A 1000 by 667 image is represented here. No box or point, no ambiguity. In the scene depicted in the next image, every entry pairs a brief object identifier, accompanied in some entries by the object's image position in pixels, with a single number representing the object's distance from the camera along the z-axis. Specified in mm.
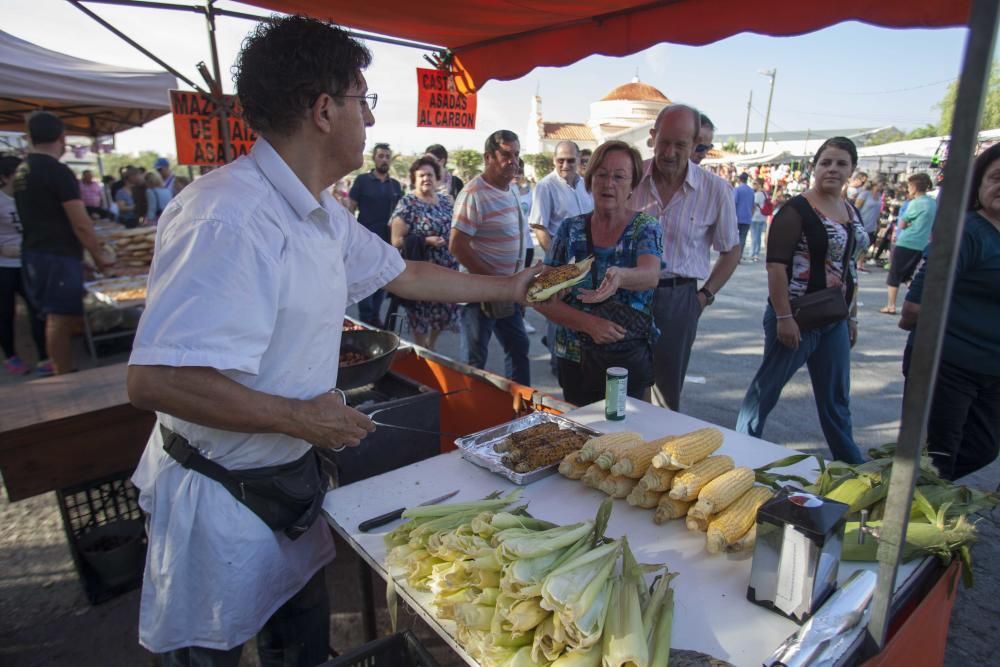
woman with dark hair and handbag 3498
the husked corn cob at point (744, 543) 1672
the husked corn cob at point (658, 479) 1878
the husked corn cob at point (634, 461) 1949
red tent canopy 2666
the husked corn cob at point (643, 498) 1912
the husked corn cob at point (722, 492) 1745
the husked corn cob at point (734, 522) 1659
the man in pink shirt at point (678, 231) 3814
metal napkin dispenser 1369
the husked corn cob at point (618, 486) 1977
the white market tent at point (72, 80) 5363
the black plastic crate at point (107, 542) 2871
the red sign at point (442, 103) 5262
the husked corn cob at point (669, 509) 1845
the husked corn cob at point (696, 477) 1809
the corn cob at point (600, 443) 2059
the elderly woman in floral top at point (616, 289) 2834
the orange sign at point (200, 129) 4180
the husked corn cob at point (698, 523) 1752
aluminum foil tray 2119
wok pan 2420
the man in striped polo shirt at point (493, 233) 4613
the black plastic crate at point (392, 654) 1600
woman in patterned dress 5598
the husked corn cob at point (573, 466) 2109
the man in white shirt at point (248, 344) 1358
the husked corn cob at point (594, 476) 2025
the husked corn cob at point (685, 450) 1857
